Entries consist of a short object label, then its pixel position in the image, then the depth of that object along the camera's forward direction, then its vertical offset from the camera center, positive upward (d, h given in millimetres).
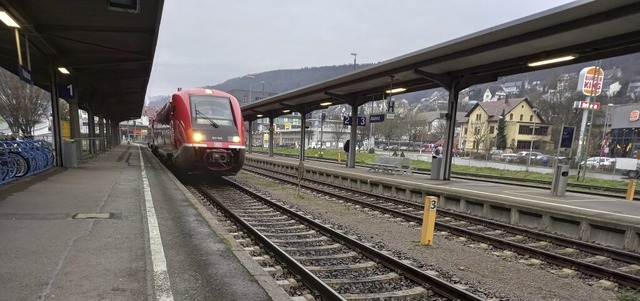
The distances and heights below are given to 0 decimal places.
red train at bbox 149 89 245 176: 11750 -220
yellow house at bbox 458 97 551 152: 52434 +2030
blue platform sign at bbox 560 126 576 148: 12176 +173
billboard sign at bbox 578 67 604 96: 21500 +4210
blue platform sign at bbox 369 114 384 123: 19047 +803
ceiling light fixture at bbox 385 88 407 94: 17938 +2207
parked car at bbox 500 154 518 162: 38594 -2083
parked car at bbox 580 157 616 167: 32312 -1777
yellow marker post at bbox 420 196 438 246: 6914 -1674
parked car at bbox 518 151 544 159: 38259 -1738
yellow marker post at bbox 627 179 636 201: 12898 -1685
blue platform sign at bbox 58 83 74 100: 14789 +1206
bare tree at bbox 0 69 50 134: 32656 +1499
